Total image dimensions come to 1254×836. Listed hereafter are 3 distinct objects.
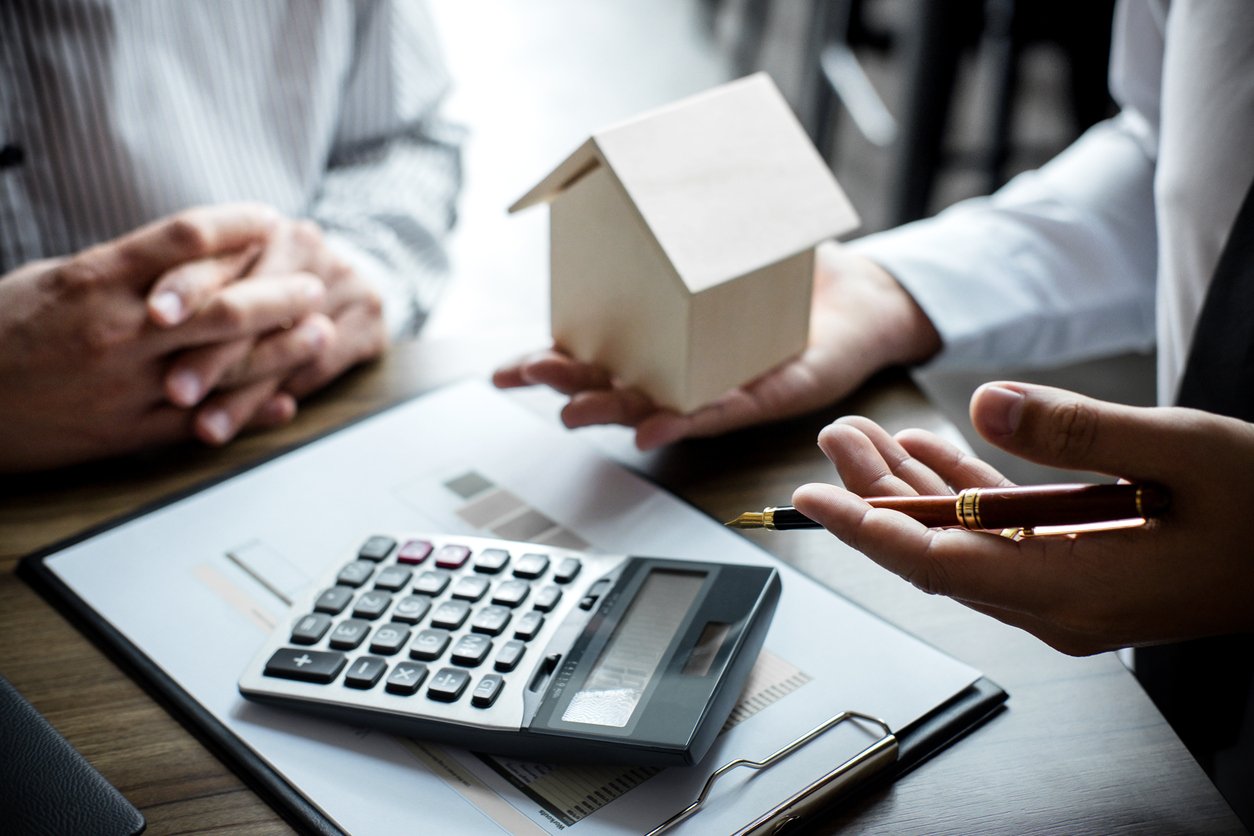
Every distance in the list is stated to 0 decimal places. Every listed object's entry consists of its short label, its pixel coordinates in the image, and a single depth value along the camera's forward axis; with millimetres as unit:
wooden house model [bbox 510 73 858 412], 570
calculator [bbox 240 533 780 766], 424
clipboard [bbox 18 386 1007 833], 417
